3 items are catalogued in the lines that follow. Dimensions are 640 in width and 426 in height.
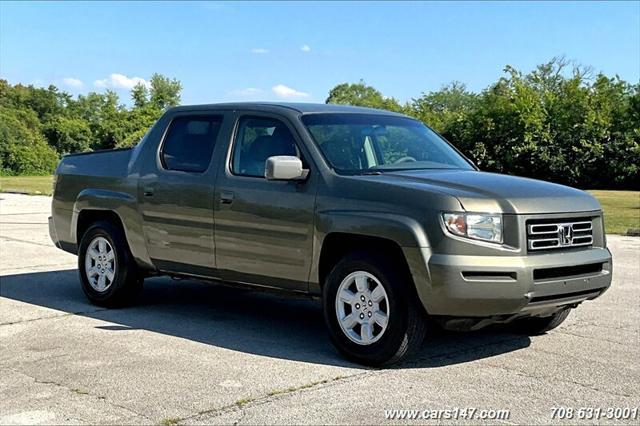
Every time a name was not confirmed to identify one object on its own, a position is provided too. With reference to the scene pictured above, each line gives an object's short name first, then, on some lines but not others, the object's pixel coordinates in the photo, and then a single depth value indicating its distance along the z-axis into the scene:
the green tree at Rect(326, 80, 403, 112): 116.19
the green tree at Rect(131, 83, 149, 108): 94.25
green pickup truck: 5.42
